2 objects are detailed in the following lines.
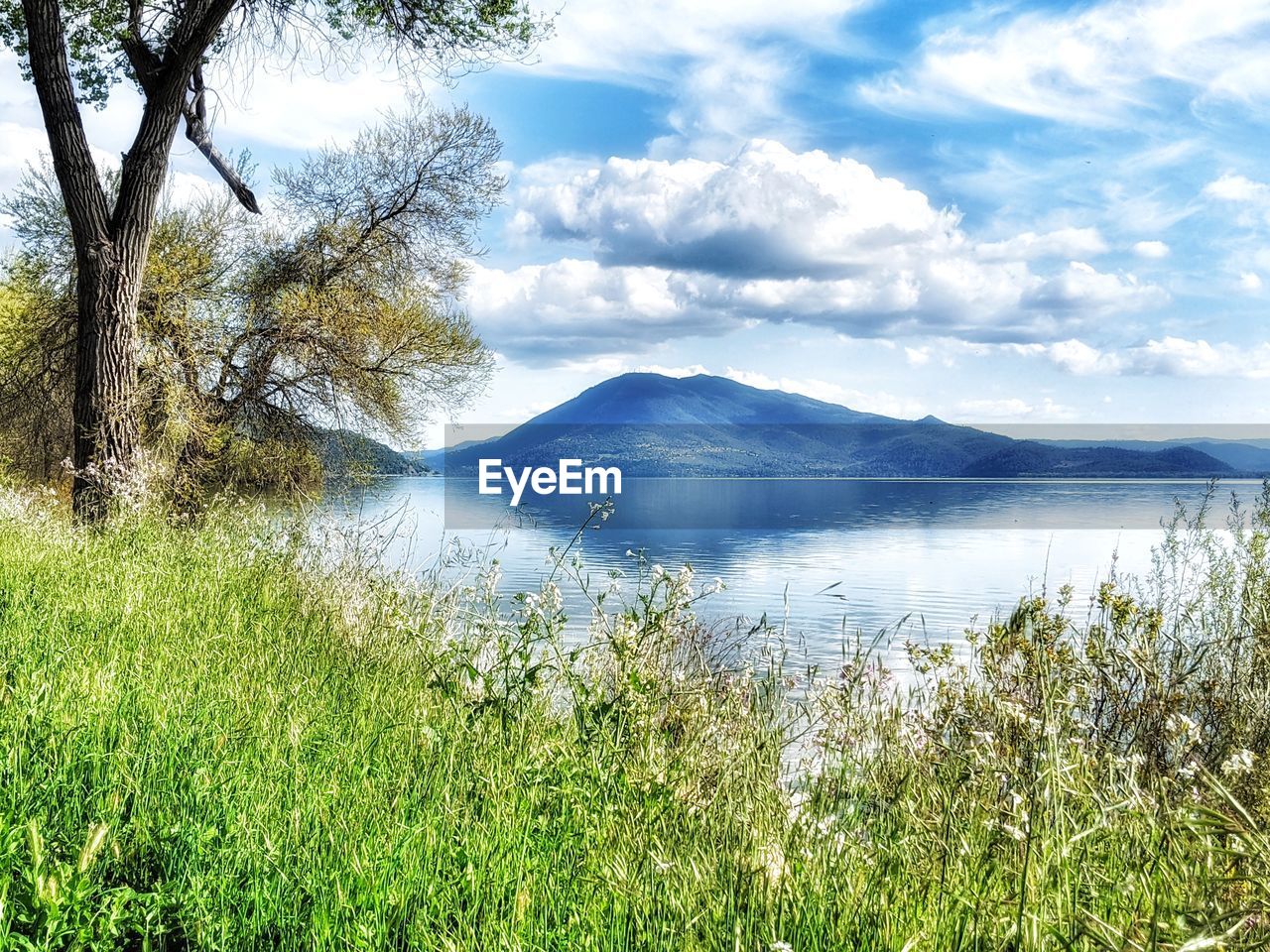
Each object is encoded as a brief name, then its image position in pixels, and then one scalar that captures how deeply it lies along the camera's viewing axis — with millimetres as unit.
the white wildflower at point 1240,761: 2275
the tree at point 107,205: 10500
